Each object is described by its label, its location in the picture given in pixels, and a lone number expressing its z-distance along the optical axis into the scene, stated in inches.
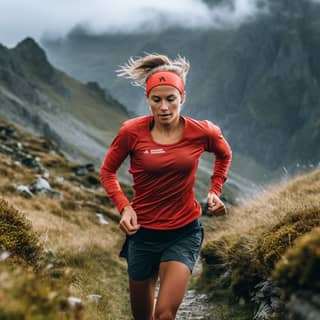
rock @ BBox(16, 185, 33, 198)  828.0
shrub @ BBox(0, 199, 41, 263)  224.9
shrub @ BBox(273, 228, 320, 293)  109.0
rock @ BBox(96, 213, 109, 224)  902.7
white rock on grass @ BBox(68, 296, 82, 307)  109.9
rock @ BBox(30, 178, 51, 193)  930.1
